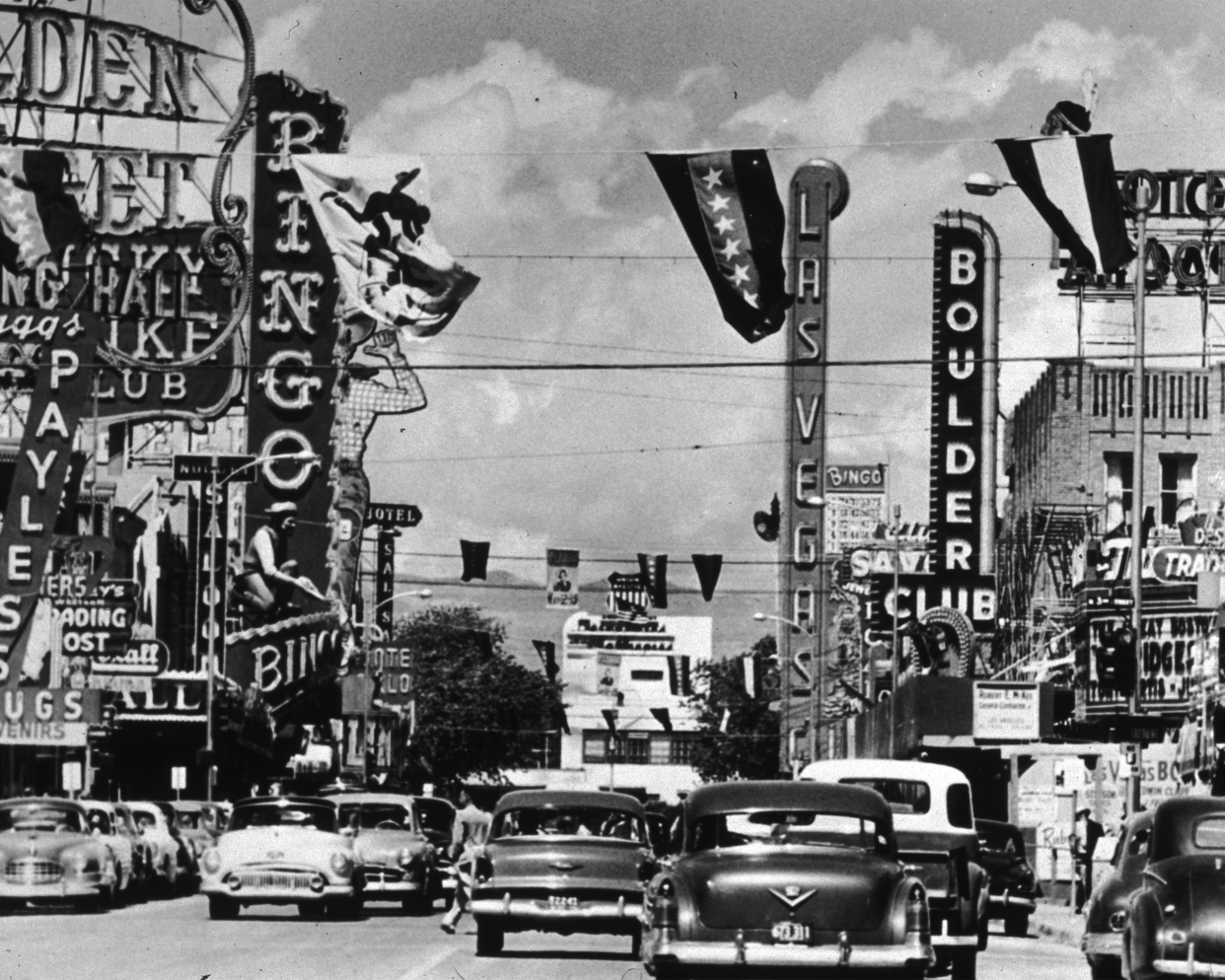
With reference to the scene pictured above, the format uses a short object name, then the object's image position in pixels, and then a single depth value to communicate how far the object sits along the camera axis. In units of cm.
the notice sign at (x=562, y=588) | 10706
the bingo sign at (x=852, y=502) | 12194
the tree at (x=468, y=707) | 14975
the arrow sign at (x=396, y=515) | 9344
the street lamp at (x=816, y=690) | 9792
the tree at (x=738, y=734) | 16300
